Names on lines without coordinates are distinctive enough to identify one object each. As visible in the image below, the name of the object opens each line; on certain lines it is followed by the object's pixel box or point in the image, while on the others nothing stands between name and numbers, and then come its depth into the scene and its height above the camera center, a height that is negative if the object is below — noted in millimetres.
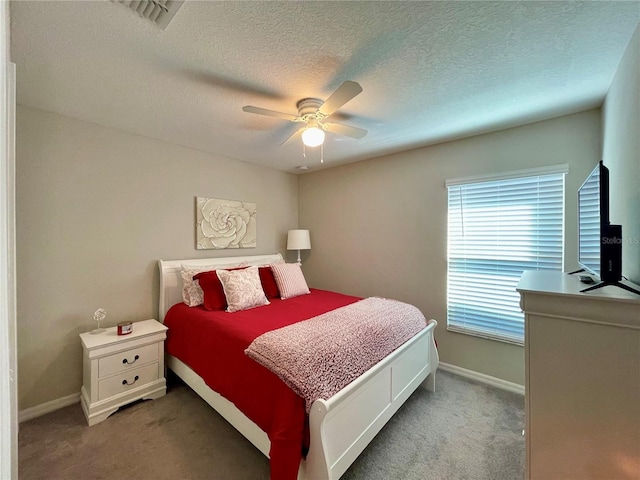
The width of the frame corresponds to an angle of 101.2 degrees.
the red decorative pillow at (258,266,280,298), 3024 -537
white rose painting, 3148 +175
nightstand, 2068 -1106
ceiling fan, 1553 +864
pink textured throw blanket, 1431 -696
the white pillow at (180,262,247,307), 2623 -515
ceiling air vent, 1167 +1048
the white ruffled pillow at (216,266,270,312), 2502 -515
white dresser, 956 -567
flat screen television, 1110 -12
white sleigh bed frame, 1334 -1111
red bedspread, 1338 -864
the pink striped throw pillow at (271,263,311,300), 3031 -511
